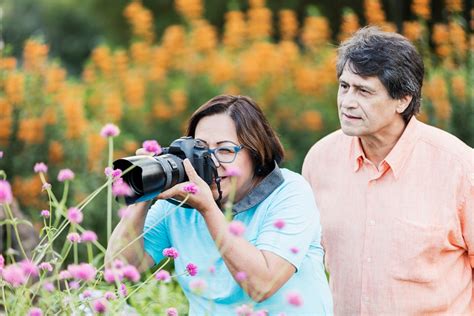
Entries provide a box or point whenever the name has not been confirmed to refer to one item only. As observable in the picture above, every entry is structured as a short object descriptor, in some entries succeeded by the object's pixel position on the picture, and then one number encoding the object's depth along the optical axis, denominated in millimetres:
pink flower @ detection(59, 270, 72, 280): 3522
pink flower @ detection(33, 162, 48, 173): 3797
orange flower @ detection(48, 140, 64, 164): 8938
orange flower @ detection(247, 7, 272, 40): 11386
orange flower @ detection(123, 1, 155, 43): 11816
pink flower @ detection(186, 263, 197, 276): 3880
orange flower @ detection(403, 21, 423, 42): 10303
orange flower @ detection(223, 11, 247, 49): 11405
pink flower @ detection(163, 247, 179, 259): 3903
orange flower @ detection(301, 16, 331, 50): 11154
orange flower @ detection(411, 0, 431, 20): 10400
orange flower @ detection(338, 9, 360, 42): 10459
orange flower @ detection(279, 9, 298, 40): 11544
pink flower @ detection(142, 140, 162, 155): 3963
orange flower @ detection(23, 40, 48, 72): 9222
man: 5008
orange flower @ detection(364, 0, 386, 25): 10565
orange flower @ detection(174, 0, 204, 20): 11710
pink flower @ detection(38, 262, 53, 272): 3637
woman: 4095
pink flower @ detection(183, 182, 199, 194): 3966
